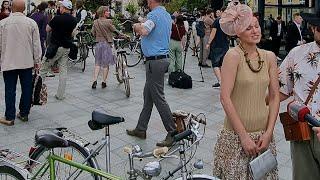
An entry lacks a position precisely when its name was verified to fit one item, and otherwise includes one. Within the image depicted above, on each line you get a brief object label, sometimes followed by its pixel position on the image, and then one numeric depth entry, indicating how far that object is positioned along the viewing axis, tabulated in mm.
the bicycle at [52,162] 3055
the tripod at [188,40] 11889
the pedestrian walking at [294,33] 12012
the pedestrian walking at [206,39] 12095
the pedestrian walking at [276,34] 13234
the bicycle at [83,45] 11227
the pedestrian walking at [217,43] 9359
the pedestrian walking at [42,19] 10364
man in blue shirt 5105
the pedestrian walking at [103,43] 8688
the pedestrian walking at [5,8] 10611
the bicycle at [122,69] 8094
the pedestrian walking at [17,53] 6078
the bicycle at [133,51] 12617
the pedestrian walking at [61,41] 7539
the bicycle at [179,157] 2819
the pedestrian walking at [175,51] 9930
